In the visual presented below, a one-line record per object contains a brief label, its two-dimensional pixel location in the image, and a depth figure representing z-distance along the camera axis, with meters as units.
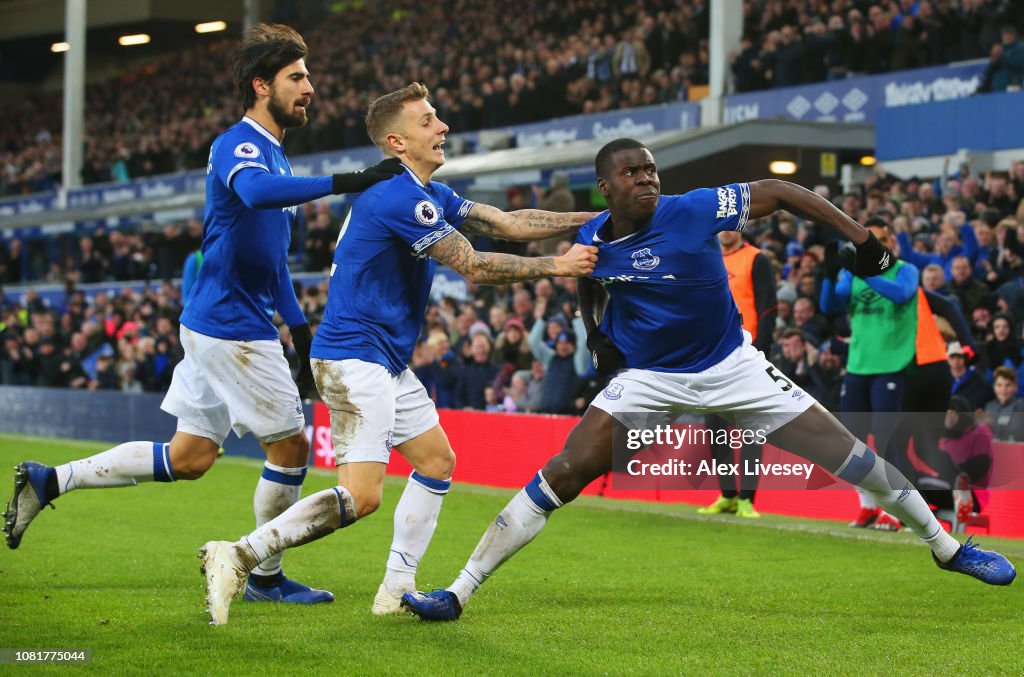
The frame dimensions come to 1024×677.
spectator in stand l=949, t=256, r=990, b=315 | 13.15
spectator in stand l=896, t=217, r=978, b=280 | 13.80
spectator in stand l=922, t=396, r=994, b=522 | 10.52
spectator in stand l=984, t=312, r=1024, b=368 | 12.52
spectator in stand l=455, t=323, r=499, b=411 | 16.50
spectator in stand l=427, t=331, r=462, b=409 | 16.80
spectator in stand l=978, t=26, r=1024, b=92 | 17.38
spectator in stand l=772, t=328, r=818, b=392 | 13.02
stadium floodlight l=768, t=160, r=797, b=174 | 20.94
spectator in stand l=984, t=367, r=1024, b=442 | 11.38
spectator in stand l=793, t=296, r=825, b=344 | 13.89
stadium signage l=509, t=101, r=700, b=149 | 22.75
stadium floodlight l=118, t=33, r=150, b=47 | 45.28
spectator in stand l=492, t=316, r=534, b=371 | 16.34
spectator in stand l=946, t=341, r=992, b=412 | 11.95
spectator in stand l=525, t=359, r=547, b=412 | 15.41
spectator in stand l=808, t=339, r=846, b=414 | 12.73
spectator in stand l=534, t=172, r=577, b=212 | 16.84
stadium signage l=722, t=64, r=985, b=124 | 18.69
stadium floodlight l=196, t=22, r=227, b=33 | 43.67
